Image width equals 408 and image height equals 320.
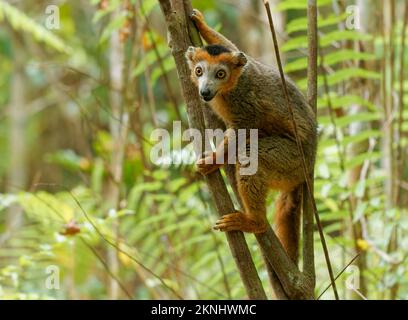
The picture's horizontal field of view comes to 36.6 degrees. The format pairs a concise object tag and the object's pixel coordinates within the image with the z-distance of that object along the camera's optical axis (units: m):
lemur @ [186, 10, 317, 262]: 4.70
